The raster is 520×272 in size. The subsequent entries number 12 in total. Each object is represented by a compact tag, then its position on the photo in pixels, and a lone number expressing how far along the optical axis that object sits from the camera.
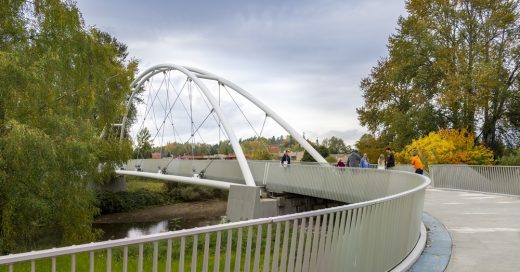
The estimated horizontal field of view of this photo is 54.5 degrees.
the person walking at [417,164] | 17.20
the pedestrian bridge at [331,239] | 3.25
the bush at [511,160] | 23.92
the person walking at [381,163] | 21.16
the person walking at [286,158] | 23.47
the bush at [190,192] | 43.59
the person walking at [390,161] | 22.05
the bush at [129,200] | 38.69
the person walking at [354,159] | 21.16
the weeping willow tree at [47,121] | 9.84
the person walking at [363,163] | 21.67
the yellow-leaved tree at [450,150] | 26.75
